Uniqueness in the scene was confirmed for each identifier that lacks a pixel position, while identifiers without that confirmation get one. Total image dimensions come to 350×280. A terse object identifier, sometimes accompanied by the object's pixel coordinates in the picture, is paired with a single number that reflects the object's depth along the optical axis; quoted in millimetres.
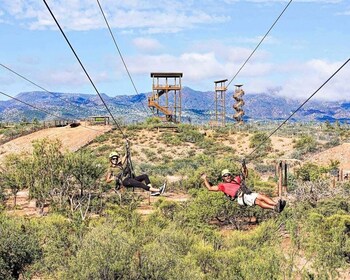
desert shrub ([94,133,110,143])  71494
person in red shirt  15609
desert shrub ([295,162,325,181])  50850
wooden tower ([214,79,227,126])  74750
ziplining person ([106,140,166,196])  17359
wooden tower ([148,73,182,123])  70188
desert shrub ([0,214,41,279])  29312
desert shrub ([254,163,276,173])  61269
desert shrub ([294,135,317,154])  65356
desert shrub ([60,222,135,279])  24094
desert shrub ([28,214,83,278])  28453
